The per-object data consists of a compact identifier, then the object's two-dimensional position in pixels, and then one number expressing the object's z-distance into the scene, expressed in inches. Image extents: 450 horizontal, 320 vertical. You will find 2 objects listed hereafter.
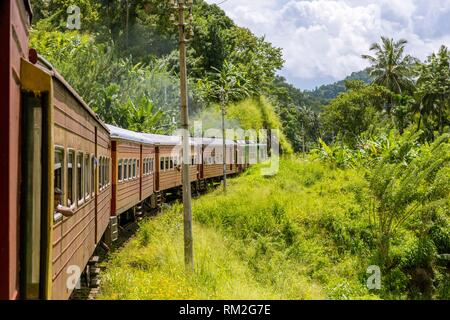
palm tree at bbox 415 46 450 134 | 1678.2
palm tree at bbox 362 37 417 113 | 2014.0
